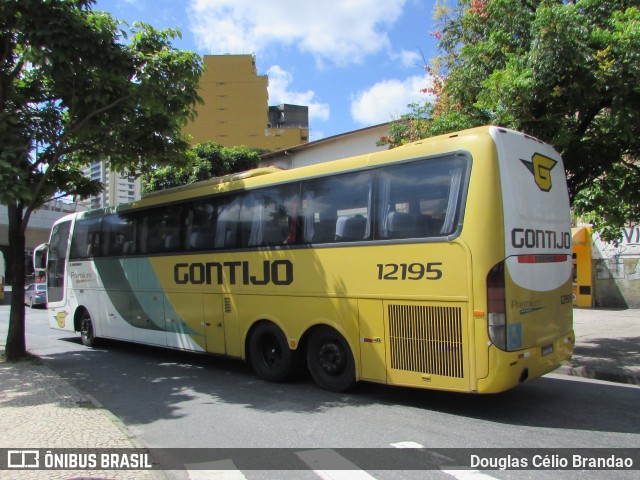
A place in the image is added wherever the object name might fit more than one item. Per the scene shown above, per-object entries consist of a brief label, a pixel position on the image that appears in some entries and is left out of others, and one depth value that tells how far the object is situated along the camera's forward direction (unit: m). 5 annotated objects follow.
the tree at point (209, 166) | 18.47
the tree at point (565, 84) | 6.94
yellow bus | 5.39
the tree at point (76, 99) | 7.57
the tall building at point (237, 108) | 64.62
